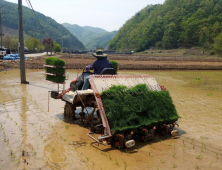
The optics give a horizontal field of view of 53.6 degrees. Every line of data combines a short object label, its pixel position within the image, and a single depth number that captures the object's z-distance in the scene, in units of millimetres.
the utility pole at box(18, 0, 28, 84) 16391
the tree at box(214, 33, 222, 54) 58031
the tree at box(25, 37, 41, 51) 75312
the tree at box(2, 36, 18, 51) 61438
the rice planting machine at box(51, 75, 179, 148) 6012
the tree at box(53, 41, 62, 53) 87162
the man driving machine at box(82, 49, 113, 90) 8076
